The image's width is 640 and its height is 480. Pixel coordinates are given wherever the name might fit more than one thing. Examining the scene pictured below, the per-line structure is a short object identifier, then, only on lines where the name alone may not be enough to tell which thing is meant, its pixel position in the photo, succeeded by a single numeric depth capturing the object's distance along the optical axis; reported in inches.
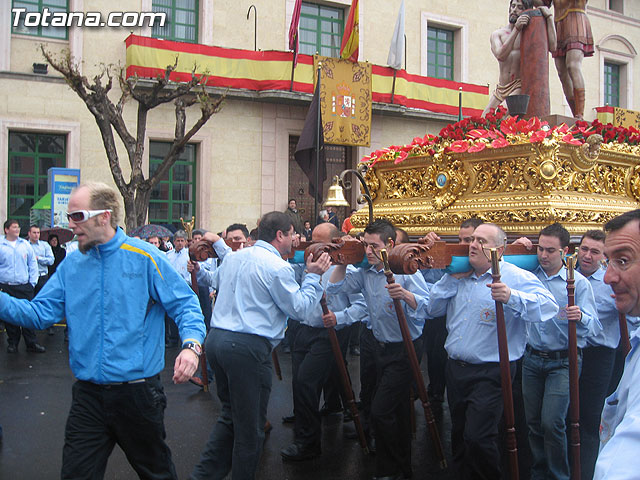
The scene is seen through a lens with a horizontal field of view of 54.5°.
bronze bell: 274.8
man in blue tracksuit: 131.7
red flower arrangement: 250.5
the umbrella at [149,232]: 446.3
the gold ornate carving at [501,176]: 251.6
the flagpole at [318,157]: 372.5
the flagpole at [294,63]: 660.1
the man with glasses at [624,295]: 59.0
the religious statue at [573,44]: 318.7
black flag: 378.8
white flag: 724.0
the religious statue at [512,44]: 306.2
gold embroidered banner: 678.5
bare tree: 504.1
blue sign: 515.5
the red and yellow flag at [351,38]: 655.8
